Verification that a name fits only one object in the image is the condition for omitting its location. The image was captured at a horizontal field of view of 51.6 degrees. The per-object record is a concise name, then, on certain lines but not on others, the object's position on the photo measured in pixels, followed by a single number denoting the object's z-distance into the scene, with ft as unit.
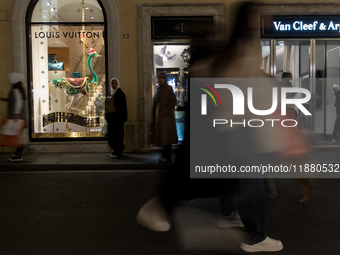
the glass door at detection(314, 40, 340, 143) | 33.04
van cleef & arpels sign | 32.01
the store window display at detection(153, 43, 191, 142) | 32.60
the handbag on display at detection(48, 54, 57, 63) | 32.50
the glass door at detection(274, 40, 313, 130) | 32.81
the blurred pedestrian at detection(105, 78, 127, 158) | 27.20
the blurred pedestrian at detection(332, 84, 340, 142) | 33.30
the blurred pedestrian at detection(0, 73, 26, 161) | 23.41
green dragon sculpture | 32.42
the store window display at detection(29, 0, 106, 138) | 32.27
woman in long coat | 22.86
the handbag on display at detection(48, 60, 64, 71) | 32.55
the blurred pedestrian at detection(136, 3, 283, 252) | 9.02
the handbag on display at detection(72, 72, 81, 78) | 32.42
